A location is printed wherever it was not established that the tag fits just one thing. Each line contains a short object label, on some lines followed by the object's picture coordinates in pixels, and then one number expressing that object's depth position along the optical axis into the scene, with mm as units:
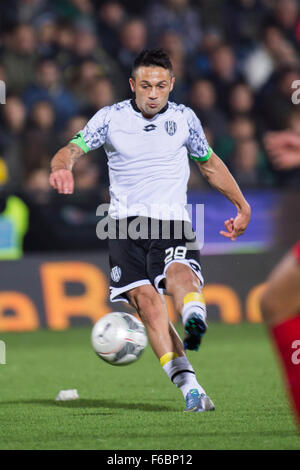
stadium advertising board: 23328
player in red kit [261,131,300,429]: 7699
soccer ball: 12750
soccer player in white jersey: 12297
